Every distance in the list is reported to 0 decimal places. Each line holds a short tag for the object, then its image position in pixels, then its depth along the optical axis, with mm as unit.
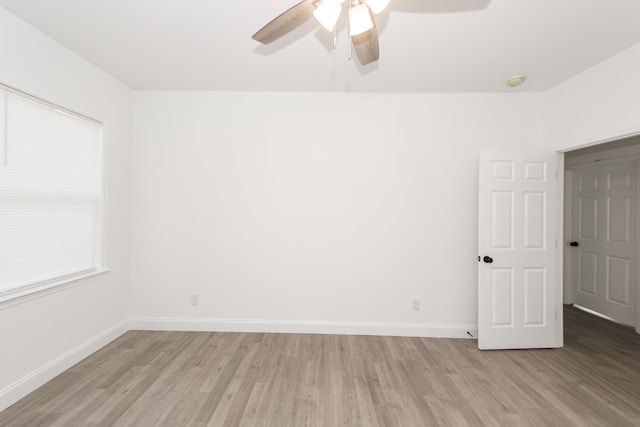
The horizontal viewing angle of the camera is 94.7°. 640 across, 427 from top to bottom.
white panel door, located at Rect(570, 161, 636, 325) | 3836
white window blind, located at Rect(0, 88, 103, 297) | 2117
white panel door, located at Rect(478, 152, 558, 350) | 3076
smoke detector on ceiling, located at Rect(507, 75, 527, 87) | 2883
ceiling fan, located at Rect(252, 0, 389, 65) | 1344
